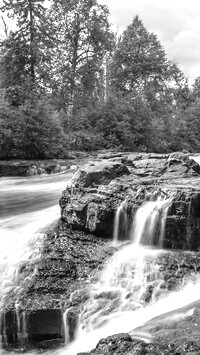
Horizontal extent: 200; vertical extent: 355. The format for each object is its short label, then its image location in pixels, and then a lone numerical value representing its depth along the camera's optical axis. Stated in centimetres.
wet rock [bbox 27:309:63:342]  605
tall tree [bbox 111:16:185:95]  3722
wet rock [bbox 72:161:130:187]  891
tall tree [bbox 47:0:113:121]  2968
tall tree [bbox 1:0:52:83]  2480
